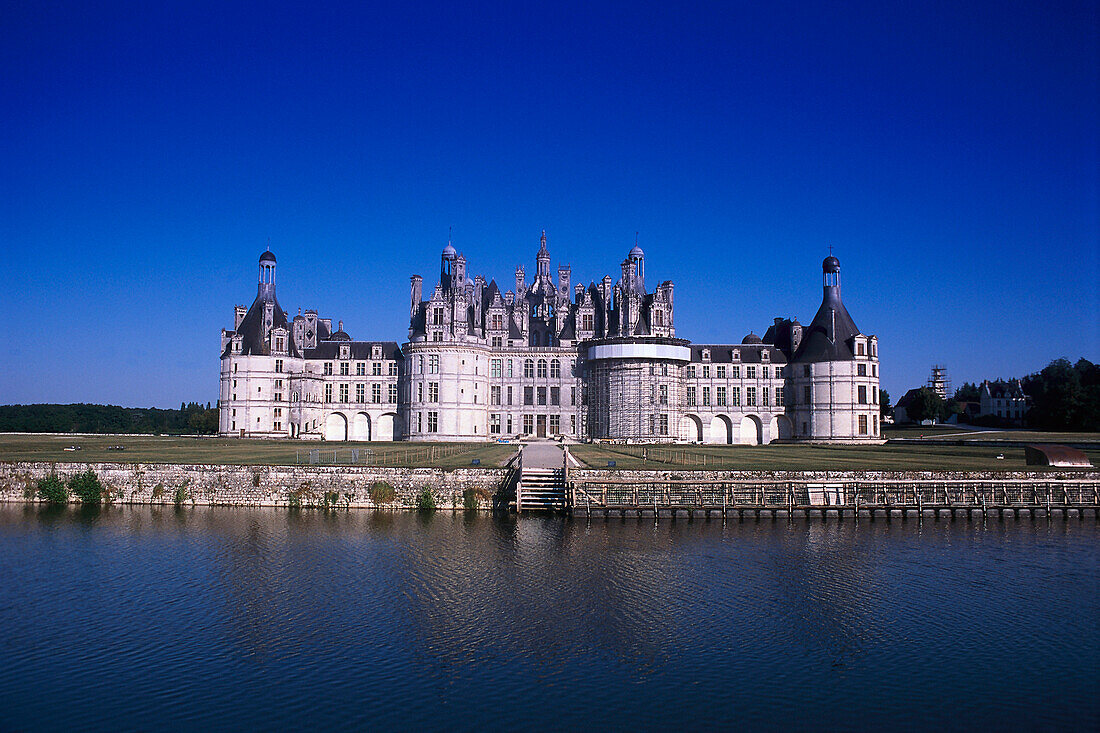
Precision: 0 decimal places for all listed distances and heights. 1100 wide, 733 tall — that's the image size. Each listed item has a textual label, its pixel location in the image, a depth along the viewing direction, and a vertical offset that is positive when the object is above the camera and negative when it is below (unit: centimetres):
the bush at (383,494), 3672 -303
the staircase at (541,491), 3550 -291
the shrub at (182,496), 3755 -312
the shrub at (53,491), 3775 -287
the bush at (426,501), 3650 -332
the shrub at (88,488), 3769 -274
